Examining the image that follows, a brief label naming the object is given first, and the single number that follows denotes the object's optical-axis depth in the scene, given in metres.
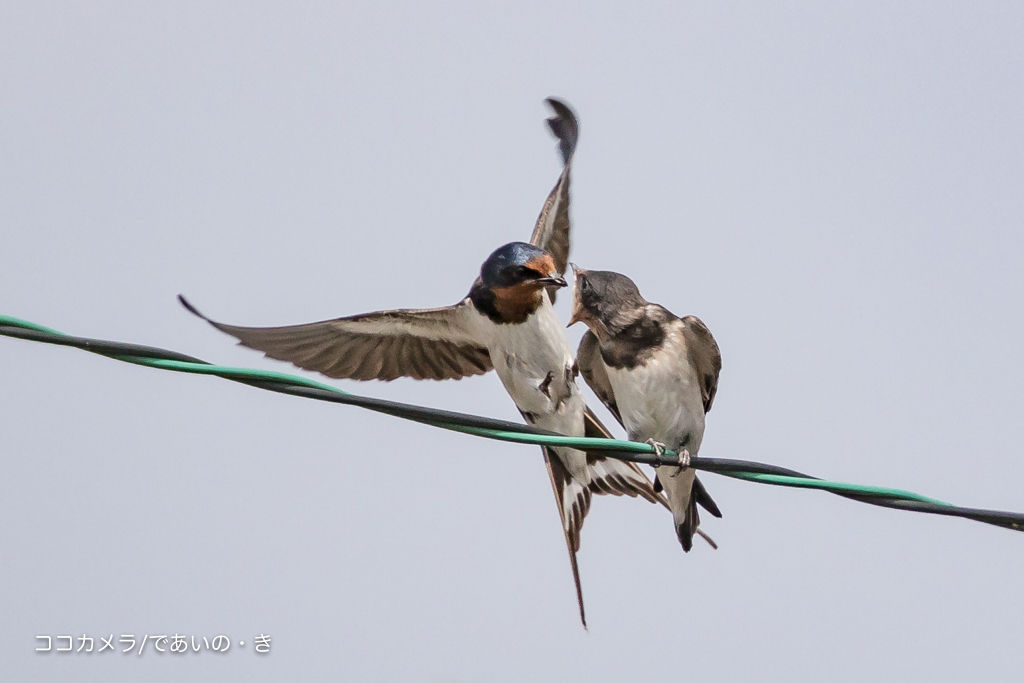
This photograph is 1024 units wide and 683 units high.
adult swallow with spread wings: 11.59
